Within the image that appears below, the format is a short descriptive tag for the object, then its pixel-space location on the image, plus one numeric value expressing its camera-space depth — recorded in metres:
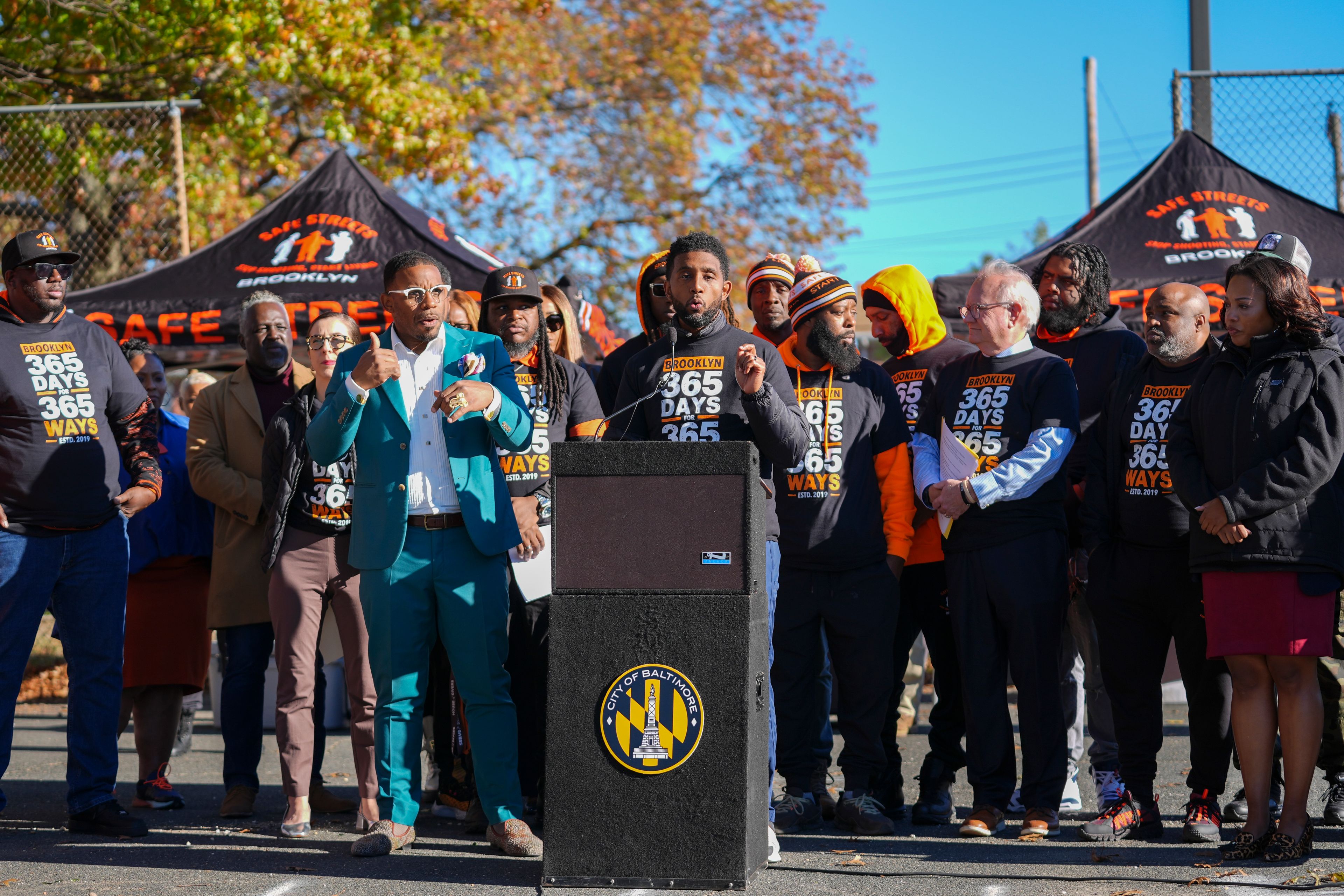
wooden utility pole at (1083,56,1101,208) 21.12
